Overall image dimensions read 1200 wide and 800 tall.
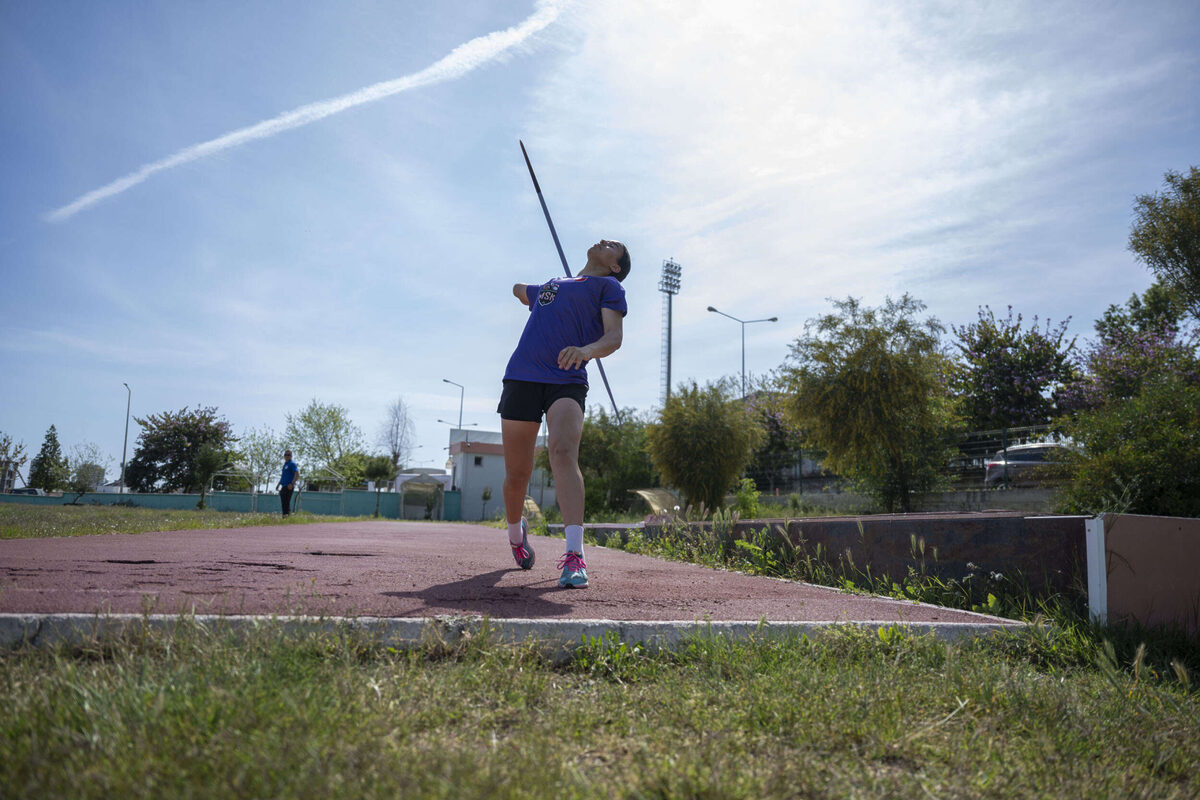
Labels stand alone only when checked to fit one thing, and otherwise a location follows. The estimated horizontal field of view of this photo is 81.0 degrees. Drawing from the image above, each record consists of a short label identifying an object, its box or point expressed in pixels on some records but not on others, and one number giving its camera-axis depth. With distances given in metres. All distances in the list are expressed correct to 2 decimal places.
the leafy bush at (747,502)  18.02
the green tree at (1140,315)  38.88
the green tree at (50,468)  56.22
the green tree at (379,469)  44.00
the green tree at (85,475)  46.17
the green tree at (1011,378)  31.73
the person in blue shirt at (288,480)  19.91
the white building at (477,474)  51.97
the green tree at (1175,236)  22.42
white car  19.23
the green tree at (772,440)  20.53
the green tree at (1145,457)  10.75
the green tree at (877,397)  18.11
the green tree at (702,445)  19.80
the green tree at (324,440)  52.91
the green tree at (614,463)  29.89
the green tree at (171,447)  53.44
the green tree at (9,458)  41.34
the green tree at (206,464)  33.78
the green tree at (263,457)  49.34
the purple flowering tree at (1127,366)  20.84
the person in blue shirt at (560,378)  3.70
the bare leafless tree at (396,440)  60.66
